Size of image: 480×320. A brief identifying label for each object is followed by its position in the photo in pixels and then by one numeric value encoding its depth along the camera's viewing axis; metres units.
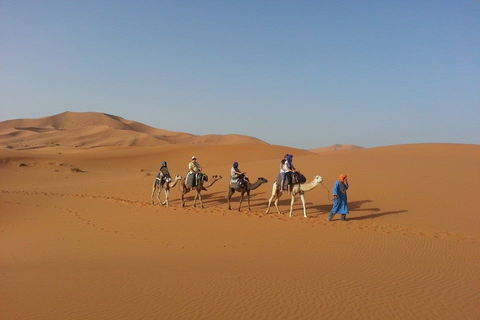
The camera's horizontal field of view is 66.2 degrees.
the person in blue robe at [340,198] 12.15
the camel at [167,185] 16.30
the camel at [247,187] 14.52
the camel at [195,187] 15.23
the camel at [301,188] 12.94
